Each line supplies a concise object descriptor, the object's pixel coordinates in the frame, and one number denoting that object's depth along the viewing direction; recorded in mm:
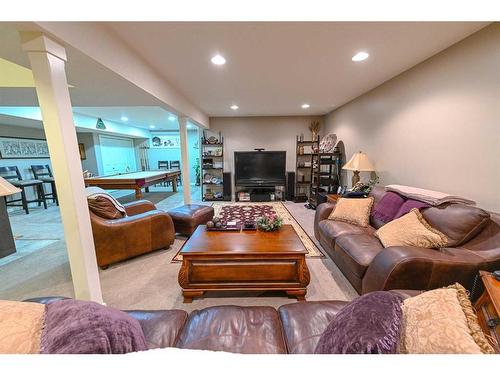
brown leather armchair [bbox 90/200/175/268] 2188
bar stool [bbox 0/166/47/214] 4500
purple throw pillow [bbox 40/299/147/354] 567
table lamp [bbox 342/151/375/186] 3127
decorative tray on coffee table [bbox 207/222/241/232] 2229
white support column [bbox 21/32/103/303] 1252
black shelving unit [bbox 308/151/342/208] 4573
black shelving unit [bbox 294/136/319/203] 5402
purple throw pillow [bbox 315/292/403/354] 608
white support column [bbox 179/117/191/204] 4047
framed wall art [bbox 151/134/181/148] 9547
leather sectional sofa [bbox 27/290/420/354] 921
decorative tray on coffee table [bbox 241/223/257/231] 2258
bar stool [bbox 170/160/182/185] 9243
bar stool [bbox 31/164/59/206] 5422
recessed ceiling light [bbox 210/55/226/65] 2168
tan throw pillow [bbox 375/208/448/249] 1563
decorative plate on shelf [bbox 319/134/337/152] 4777
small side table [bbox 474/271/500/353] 998
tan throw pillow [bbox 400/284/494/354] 540
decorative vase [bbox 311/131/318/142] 5359
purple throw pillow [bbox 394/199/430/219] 1987
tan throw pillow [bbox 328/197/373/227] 2420
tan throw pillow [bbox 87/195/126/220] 2246
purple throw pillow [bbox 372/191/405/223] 2242
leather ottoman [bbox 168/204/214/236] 3006
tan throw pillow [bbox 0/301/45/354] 538
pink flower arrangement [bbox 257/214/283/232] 2191
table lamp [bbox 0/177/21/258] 2613
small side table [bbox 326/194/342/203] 3193
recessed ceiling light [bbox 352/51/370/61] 2125
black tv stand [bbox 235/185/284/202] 5559
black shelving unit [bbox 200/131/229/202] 5664
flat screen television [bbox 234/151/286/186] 5387
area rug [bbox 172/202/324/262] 3120
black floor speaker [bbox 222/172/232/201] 5689
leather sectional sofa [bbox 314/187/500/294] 1360
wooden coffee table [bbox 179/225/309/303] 1709
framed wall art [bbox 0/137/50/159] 5035
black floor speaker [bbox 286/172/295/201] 5707
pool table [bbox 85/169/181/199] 4637
